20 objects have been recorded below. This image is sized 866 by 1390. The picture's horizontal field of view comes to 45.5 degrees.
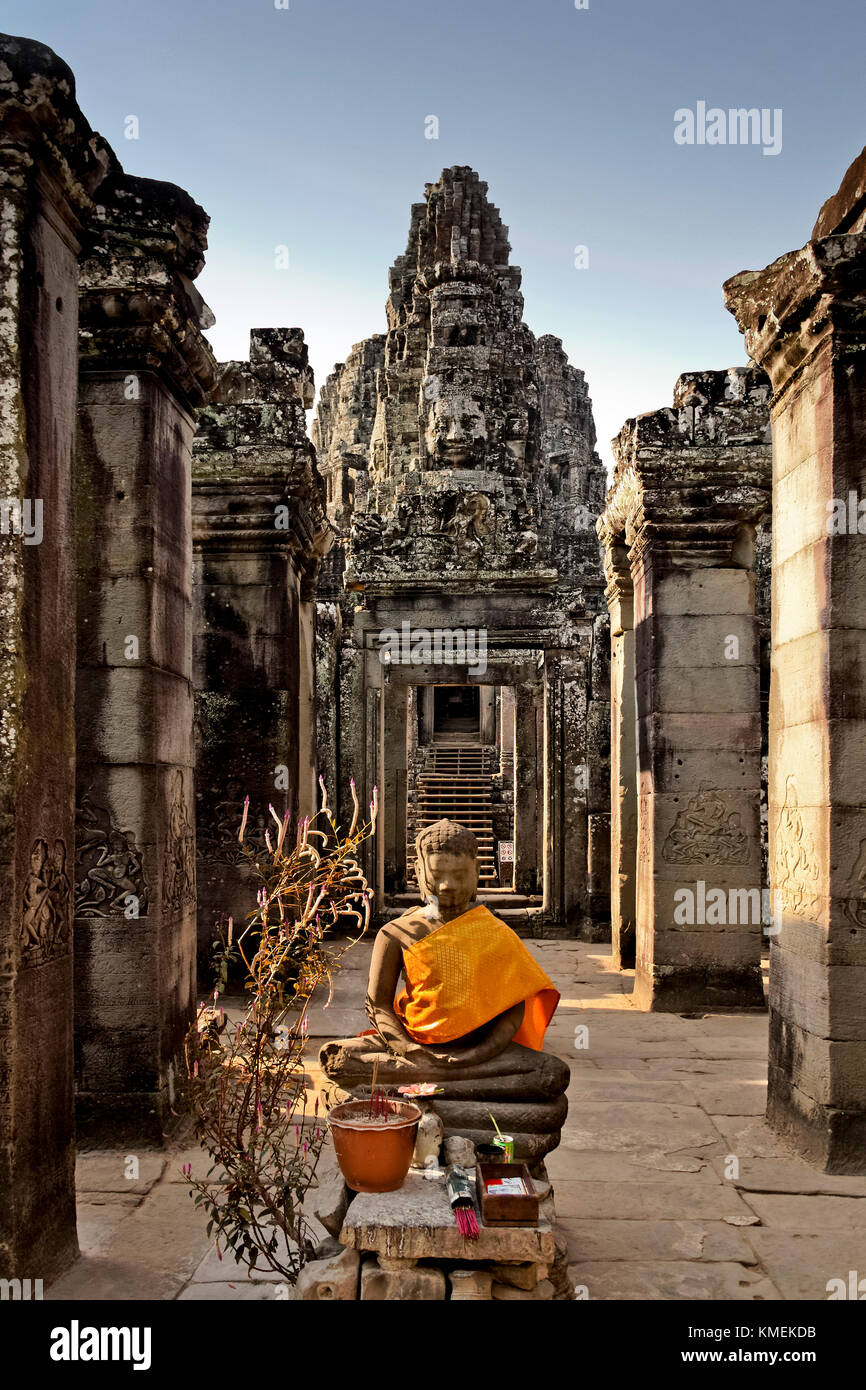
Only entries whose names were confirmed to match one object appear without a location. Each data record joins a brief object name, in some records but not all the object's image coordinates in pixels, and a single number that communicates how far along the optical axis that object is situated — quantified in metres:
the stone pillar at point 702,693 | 7.50
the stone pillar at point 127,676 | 4.53
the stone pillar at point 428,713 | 26.08
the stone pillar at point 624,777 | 8.90
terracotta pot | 2.98
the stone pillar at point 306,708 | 8.70
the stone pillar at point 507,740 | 19.54
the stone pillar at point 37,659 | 2.96
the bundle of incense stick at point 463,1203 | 2.77
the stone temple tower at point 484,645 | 11.05
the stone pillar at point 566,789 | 10.94
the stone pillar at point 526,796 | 12.25
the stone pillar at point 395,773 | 11.79
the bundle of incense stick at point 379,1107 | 3.18
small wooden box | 2.81
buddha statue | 3.55
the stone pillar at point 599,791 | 10.70
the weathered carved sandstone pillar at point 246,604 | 7.66
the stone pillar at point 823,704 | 4.28
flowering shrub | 2.98
